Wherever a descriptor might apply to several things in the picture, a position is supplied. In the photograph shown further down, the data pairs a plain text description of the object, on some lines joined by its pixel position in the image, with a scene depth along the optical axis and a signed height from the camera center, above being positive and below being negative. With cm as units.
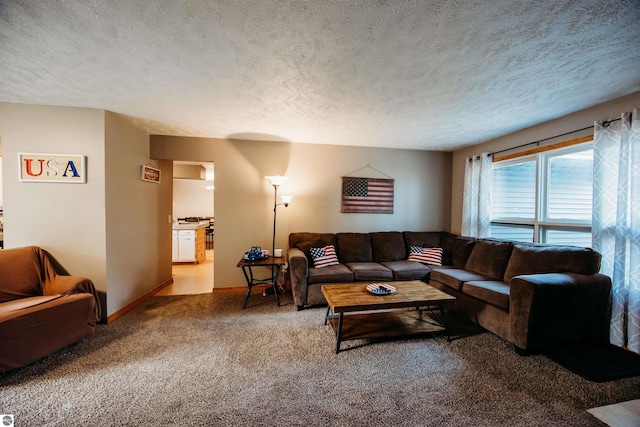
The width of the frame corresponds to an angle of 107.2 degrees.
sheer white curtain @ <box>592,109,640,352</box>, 212 -4
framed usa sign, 246 +37
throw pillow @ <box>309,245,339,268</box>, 338 -72
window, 268 +18
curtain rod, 231 +88
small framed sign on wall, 328 +45
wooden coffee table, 217 -109
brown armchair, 177 -88
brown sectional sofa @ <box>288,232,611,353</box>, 208 -81
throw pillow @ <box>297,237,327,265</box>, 353 -59
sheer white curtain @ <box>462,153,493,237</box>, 362 +21
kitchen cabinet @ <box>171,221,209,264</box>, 527 -84
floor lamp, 345 +13
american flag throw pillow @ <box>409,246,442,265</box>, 359 -72
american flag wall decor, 410 +23
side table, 305 -75
